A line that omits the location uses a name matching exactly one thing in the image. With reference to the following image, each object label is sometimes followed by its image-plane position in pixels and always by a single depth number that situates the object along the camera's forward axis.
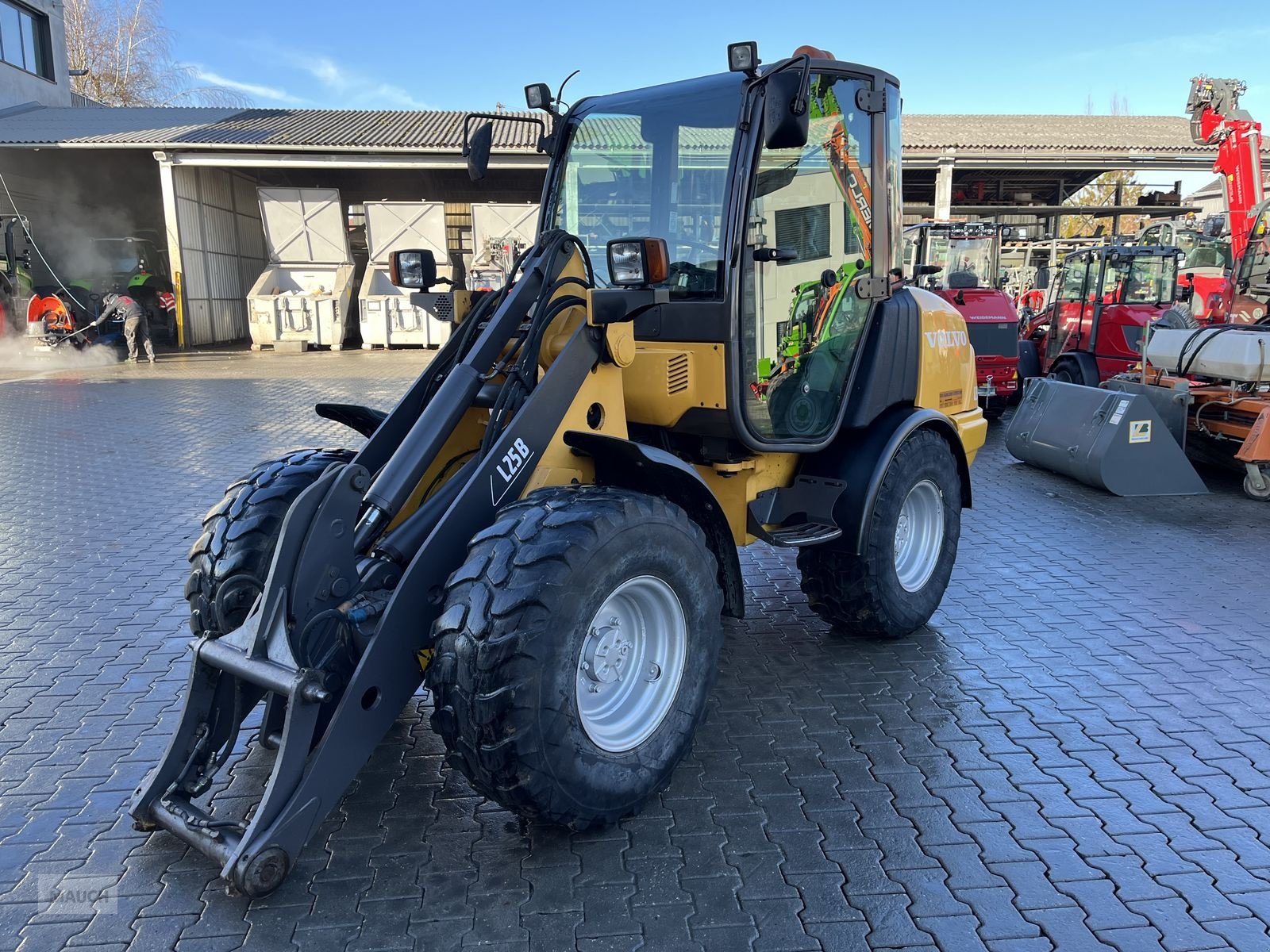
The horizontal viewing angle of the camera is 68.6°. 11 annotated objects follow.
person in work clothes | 18.53
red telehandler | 11.56
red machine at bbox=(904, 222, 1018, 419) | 11.58
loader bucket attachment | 7.83
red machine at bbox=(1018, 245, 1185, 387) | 10.66
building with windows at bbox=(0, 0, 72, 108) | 25.67
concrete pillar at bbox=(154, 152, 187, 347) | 20.86
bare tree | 39.84
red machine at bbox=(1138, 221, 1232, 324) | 11.13
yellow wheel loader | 2.72
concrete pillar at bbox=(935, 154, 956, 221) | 21.27
